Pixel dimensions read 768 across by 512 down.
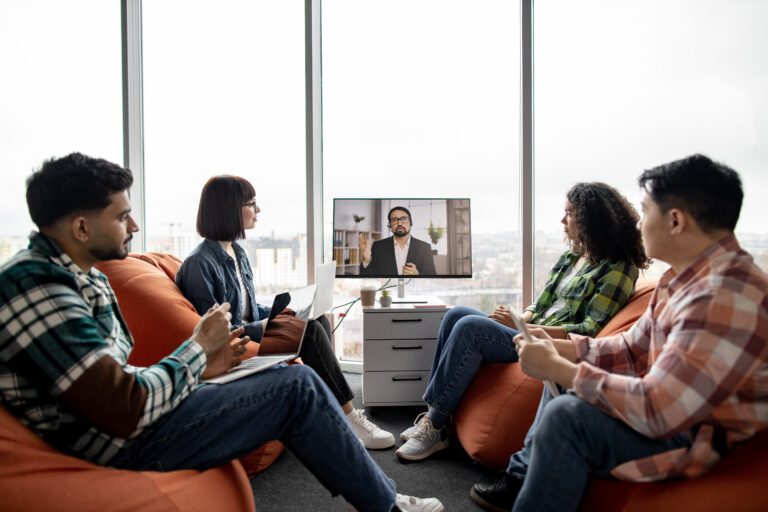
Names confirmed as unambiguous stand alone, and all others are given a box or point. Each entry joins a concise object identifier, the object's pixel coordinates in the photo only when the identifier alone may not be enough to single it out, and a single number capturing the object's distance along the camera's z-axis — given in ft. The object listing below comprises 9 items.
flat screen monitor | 9.47
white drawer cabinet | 8.60
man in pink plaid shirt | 3.31
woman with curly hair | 6.72
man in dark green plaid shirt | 3.43
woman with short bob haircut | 7.18
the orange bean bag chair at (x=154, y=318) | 6.43
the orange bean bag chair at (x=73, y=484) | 3.45
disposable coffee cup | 8.95
